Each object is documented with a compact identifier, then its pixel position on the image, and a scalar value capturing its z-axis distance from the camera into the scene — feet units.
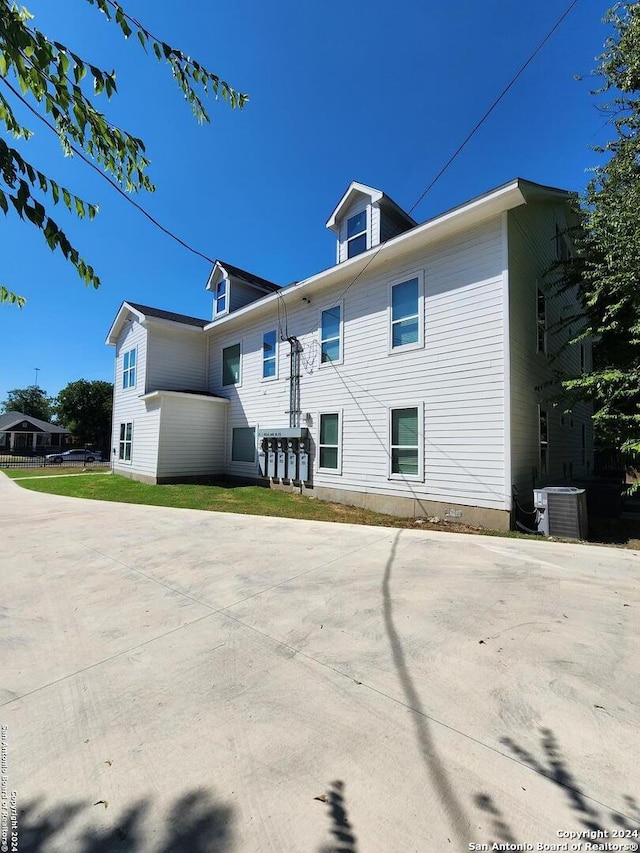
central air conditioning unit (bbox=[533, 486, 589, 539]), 23.03
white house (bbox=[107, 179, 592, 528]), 26.37
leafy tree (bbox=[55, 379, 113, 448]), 146.20
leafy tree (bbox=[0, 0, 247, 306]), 6.28
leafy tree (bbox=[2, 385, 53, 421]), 237.04
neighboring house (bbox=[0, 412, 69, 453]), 147.84
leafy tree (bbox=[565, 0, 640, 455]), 24.21
